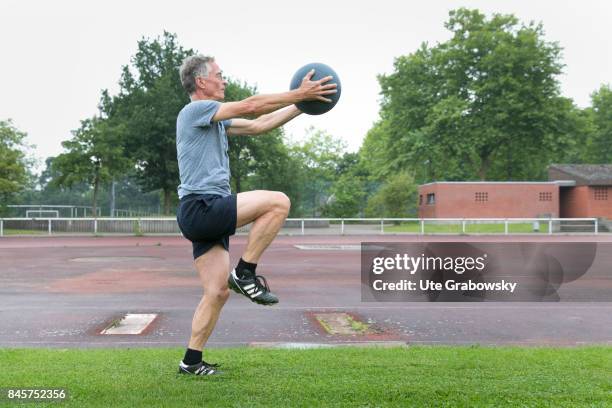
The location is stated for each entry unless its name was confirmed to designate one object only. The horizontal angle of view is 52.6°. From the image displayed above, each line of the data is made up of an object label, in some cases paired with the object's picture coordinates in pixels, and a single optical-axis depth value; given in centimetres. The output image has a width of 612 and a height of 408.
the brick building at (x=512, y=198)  5025
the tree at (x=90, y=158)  3656
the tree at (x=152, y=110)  4709
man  495
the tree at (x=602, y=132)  6950
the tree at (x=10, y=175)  3594
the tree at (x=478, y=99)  5166
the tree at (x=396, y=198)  4869
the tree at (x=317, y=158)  7538
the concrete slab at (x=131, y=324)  827
